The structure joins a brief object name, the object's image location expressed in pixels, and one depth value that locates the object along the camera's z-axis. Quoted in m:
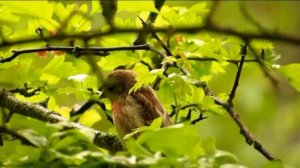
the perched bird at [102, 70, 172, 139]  8.80
